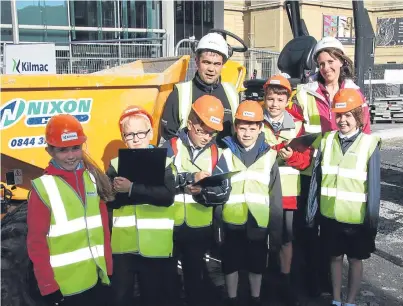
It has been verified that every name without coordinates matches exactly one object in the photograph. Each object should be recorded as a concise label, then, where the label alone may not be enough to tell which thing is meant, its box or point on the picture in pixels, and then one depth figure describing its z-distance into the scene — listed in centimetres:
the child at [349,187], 342
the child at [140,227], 309
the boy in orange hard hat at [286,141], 366
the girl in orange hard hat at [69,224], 262
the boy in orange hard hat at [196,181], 323
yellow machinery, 340
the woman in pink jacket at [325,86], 376
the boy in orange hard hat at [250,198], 341
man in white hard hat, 372
